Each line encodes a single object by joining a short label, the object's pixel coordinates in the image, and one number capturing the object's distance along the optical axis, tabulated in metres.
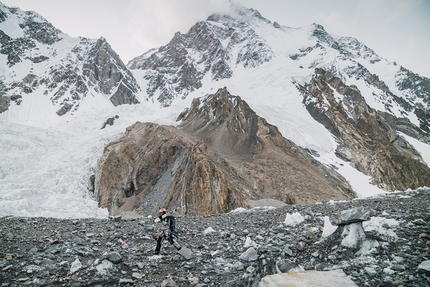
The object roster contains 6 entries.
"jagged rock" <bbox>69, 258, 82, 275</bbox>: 5.46
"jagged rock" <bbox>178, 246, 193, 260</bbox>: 6.76
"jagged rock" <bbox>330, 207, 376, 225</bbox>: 5.65
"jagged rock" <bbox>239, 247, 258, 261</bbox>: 6.17
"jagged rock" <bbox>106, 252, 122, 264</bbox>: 6.07
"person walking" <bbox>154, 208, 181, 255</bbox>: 7.28
